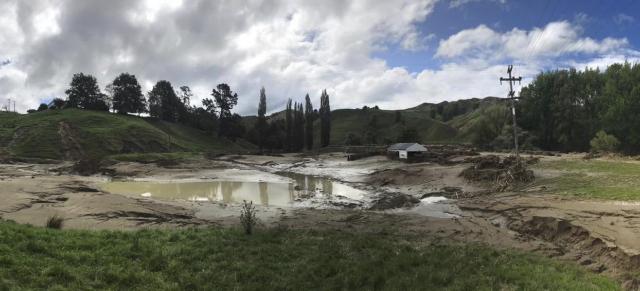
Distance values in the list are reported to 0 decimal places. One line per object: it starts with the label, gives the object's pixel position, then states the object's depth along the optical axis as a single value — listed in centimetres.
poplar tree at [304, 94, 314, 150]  10531
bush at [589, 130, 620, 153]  5472
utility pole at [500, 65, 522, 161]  3662
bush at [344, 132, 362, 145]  10269
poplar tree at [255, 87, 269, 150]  10162
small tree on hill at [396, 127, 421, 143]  8594
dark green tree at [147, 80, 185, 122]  11800
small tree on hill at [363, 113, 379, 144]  10219
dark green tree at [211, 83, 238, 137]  11575
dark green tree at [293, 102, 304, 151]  10306
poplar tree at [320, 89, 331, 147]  10444
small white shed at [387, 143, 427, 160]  5672
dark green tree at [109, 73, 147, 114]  11050
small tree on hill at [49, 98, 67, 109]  10888
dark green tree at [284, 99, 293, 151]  10263
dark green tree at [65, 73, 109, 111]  10630
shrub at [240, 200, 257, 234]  1475
